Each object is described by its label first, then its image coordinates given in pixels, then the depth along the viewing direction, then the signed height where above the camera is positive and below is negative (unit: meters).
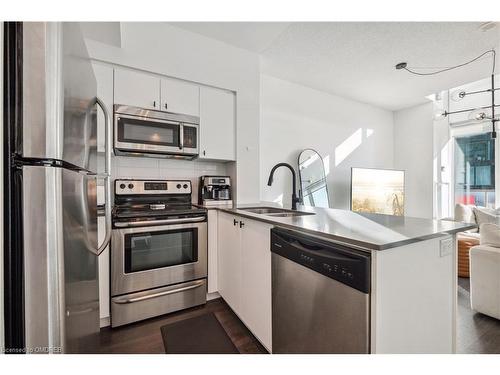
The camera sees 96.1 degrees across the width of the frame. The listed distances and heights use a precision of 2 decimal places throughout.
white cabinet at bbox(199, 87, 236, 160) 2.40 +0.68
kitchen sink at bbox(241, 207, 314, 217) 2.09 -0.24
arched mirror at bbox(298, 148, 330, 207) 3.42 +0.10
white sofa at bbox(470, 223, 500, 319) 1.81 -0.73
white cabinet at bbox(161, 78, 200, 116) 2.21 +0.91
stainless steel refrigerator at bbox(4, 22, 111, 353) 0.63 -0.01
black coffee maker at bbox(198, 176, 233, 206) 2.47 -0.05
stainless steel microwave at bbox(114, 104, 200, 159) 2.00 +0.50
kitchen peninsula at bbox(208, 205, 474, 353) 0.86 -0.41
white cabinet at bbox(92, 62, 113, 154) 1.92 +0.85
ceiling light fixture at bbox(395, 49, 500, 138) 2.50 +1.03
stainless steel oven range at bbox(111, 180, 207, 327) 1.77 -0.58
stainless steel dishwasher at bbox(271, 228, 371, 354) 0.88 -0.52
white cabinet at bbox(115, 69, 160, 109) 2.02 +0.90
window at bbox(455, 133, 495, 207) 4.07 +0.29
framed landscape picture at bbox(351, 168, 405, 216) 3.86 -0.09
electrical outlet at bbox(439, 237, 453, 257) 1.08 -0.30
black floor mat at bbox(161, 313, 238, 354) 0.90 -0.66
